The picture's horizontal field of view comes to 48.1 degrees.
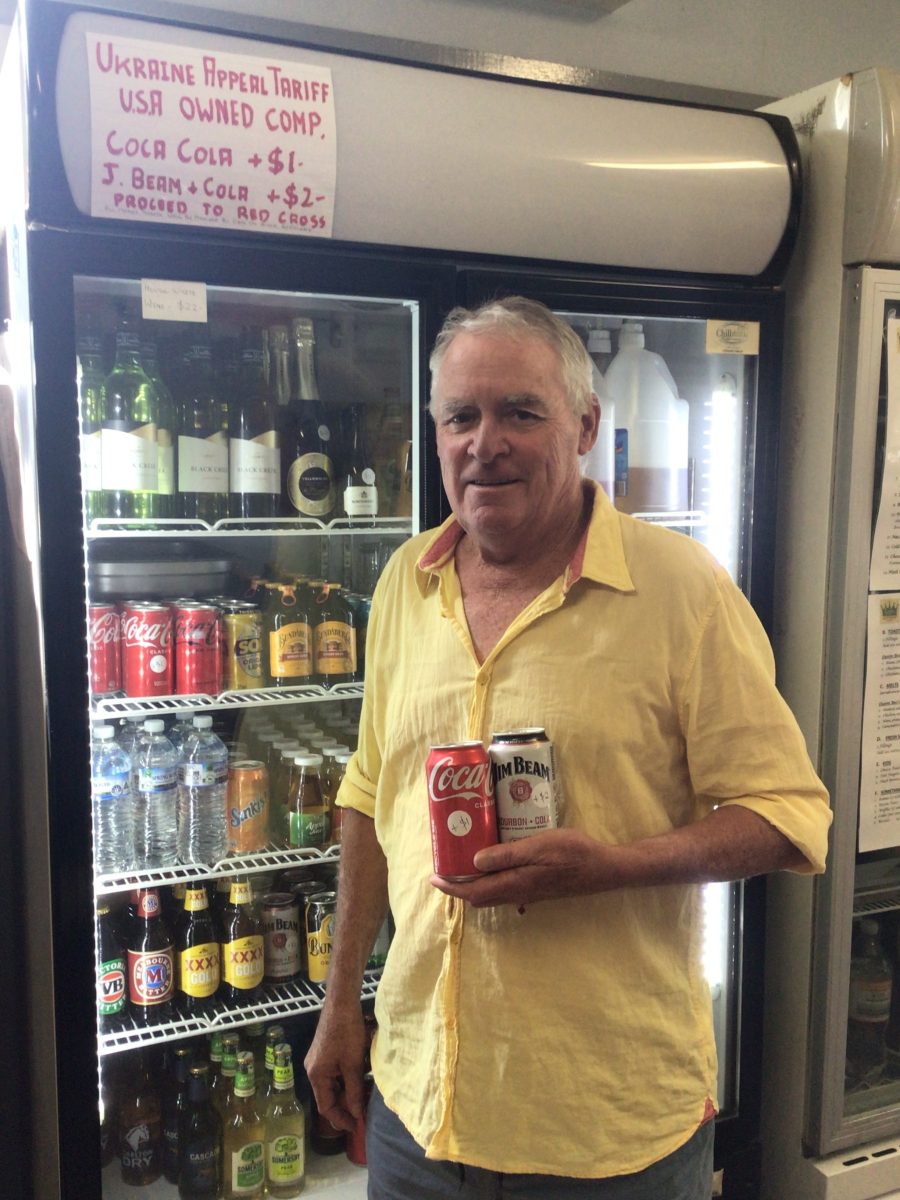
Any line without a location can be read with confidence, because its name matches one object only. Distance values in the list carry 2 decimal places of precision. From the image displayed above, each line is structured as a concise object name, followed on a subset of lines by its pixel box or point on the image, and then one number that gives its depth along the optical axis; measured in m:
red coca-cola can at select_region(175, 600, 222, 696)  1.92
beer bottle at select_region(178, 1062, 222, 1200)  1.94
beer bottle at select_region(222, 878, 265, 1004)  2.01
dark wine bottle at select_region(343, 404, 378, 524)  2.09
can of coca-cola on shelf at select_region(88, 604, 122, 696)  1.89
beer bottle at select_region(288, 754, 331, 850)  2.09
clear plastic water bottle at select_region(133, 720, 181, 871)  1.96
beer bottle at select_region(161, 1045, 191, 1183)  1.98
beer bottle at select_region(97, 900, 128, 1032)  1.90
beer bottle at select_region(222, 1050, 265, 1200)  1.96
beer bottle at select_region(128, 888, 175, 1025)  1.92
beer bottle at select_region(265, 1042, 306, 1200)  1.99
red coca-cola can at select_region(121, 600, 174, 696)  1.90
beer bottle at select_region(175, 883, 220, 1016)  1.98
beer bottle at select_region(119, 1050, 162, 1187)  1.98
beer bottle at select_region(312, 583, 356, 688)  2.10
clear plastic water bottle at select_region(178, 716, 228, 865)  2.00
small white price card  1.62
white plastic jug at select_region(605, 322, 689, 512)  2.23
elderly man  1.26
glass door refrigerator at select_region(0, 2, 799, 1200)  1.58
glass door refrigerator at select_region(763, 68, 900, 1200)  2.01
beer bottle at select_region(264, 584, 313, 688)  2.04
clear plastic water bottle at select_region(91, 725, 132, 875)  1.91
